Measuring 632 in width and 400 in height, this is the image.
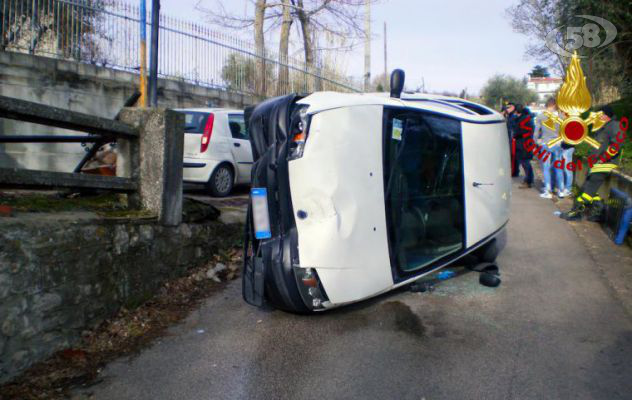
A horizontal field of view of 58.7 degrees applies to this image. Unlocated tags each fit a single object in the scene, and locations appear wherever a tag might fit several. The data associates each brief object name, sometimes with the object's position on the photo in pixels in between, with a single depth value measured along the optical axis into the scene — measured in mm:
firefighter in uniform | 9039
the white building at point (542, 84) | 50434
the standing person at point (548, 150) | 11237
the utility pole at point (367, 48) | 21970
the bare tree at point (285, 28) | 20000
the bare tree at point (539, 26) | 23938
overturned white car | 4504
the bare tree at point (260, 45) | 16344
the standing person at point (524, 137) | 12602
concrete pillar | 5344
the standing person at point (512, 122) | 13023
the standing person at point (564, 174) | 10836
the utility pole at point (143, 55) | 8948
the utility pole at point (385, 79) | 29953
